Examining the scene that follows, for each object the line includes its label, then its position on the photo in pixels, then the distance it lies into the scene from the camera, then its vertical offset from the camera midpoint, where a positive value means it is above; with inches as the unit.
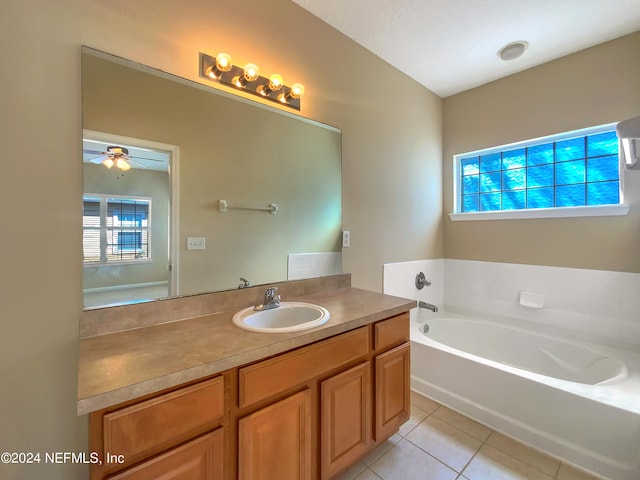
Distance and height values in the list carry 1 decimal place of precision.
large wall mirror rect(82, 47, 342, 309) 44.2 +10.5
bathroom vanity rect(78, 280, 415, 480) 29.5 -20.9
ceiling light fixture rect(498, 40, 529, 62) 80.2 +56.2
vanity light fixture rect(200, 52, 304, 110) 53.7 +34.0
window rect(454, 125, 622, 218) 83.4 +22.1
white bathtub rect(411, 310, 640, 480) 55.5 -37.6
